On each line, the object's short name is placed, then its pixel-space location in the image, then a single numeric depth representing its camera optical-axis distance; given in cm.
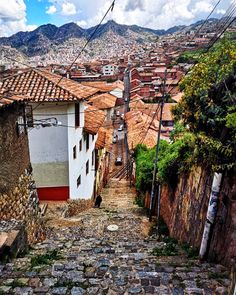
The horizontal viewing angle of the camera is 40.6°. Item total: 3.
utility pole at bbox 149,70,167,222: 1453
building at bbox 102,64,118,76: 11931
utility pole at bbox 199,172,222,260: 681
